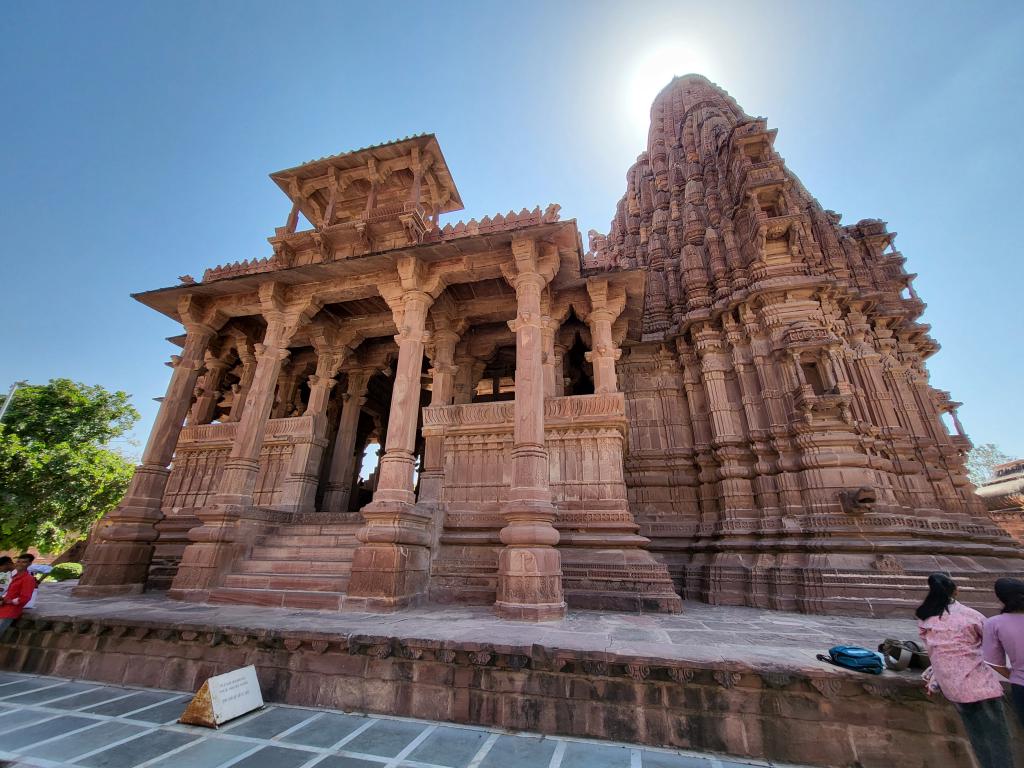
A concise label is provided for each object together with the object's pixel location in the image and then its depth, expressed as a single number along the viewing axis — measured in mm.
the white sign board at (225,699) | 3615
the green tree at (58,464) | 16094
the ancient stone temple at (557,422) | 7547
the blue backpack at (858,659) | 3400
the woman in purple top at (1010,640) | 2803
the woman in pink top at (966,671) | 2791
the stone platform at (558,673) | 3303
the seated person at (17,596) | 5340
